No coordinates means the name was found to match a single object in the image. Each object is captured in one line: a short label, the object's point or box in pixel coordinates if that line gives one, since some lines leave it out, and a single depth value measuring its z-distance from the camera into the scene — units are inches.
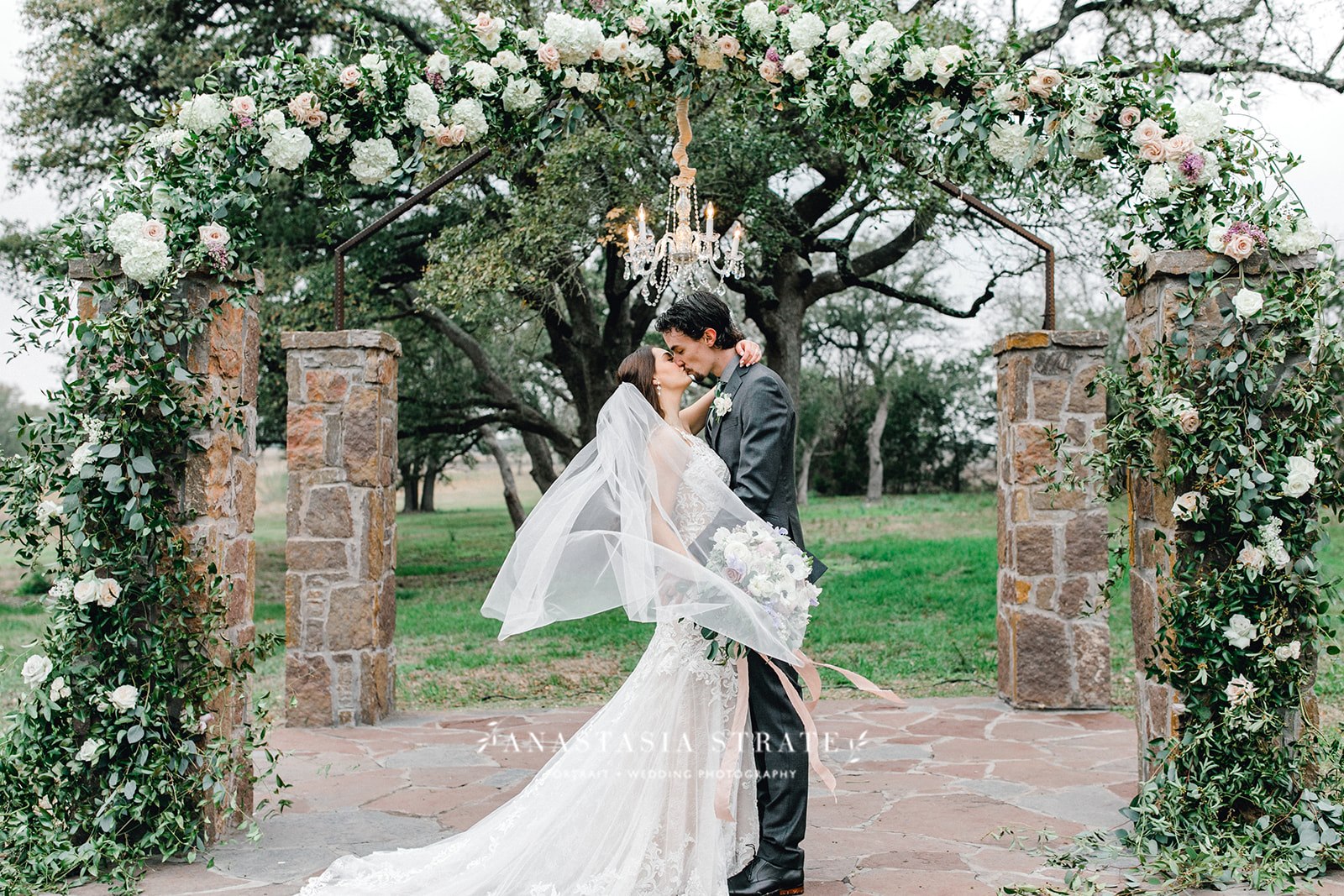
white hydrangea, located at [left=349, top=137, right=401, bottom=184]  169.5
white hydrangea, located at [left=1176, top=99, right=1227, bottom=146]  148.3
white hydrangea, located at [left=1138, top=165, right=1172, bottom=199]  149.8
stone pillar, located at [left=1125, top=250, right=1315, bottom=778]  146.6
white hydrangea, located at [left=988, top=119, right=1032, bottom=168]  164.9
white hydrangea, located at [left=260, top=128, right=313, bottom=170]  161.0
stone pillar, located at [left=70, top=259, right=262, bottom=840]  153.2
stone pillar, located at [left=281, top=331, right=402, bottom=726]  234.8
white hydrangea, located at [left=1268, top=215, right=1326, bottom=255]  142.0
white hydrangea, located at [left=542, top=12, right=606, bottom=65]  166.2
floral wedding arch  141.9
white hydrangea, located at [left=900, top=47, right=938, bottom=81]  162.6
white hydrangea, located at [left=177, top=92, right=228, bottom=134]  157.0
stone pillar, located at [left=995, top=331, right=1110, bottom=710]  236.1
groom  133.6
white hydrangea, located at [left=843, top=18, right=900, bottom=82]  163.8
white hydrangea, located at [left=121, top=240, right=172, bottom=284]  145.9
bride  129.7
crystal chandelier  266.4
